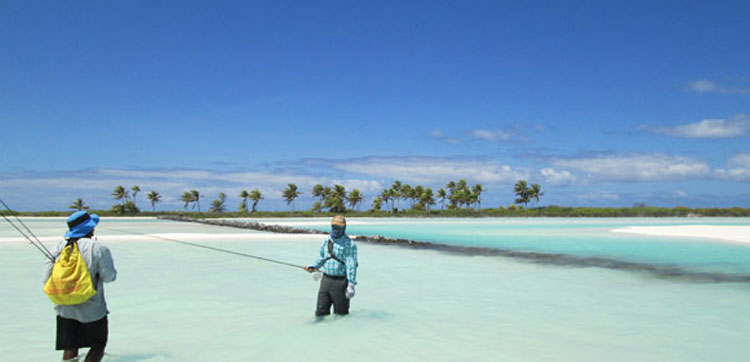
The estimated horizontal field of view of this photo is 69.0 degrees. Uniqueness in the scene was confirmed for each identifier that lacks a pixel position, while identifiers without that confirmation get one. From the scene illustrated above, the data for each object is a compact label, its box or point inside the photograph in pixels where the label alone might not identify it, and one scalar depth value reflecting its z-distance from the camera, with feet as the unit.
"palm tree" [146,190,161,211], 424.05
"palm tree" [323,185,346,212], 411.54
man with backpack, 16.53
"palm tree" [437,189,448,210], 435.94
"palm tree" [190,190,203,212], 447.01
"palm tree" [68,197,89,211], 373.61
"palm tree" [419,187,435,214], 421.59
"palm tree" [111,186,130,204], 401.49
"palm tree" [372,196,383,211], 427.33
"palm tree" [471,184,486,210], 424.87
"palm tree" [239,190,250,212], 411.95
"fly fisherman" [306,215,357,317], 24.57
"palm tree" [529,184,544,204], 422.41
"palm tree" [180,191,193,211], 448.24
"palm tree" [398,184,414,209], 434.71
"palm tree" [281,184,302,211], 438.40
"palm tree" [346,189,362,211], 429.38
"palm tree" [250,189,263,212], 429.38
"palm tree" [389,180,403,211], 439.22
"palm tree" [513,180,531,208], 424.46
